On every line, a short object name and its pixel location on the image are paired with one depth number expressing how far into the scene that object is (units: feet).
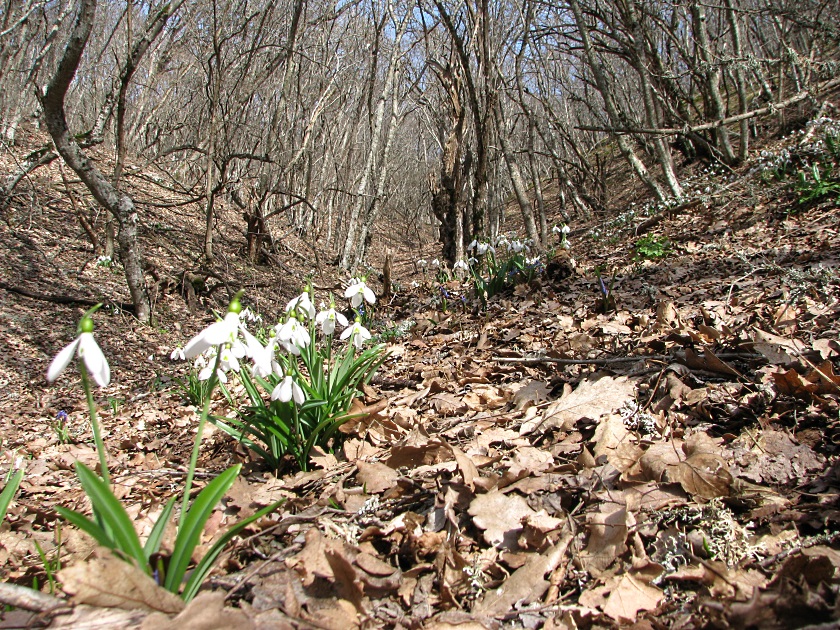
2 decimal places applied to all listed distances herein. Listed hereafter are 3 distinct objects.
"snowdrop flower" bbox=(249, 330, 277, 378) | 1.27
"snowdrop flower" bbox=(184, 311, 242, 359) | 1.17
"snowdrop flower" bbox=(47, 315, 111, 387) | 1.04
